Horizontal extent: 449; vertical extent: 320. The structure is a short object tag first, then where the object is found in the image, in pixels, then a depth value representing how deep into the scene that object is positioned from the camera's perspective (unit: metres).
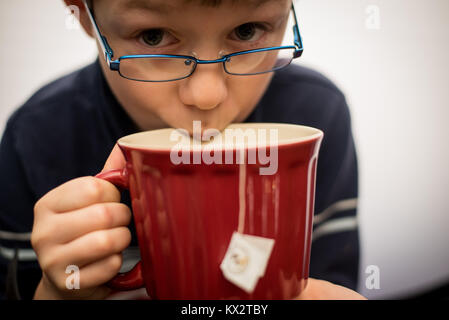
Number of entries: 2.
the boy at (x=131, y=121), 0.35
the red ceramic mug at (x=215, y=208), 0.29
